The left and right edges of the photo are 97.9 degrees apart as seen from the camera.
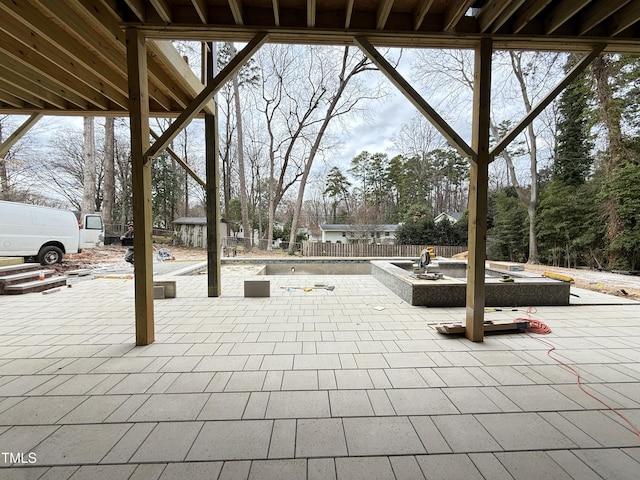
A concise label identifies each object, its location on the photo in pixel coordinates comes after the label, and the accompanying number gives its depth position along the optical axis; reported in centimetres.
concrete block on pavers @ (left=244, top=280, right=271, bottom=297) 487
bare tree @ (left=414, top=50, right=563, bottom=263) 1198
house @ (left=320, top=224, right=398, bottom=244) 1794
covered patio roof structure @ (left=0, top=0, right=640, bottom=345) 249
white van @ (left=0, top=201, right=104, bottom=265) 671
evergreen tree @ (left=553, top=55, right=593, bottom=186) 1184
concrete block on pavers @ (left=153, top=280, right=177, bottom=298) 479
